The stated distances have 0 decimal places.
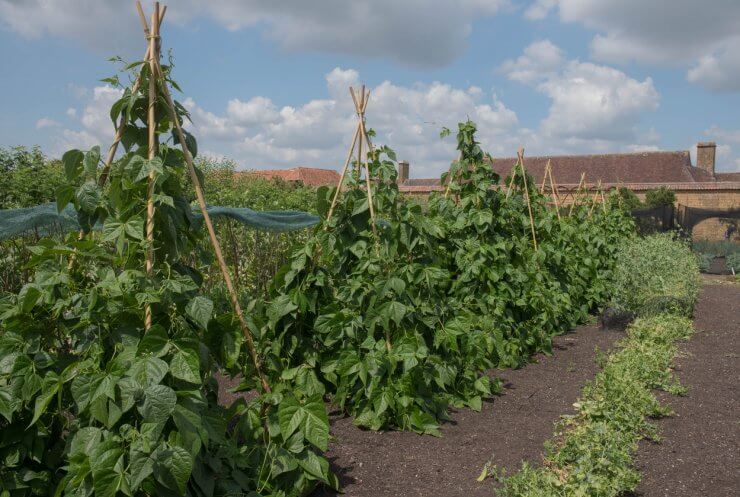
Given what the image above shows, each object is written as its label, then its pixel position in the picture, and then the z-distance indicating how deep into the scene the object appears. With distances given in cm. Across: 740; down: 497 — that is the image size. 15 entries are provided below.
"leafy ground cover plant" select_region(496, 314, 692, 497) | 311
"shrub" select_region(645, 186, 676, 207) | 2195
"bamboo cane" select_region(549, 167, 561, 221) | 892
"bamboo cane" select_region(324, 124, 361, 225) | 404
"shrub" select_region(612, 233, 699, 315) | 762
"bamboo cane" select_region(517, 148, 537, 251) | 674
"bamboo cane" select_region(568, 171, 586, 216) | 980
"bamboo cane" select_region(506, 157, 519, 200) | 681
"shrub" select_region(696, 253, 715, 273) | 1633
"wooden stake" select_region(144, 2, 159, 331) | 238
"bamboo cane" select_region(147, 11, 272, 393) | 252
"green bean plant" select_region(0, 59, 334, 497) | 215
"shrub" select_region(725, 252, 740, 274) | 1580
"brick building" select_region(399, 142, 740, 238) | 2950
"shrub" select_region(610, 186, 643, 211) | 2045
